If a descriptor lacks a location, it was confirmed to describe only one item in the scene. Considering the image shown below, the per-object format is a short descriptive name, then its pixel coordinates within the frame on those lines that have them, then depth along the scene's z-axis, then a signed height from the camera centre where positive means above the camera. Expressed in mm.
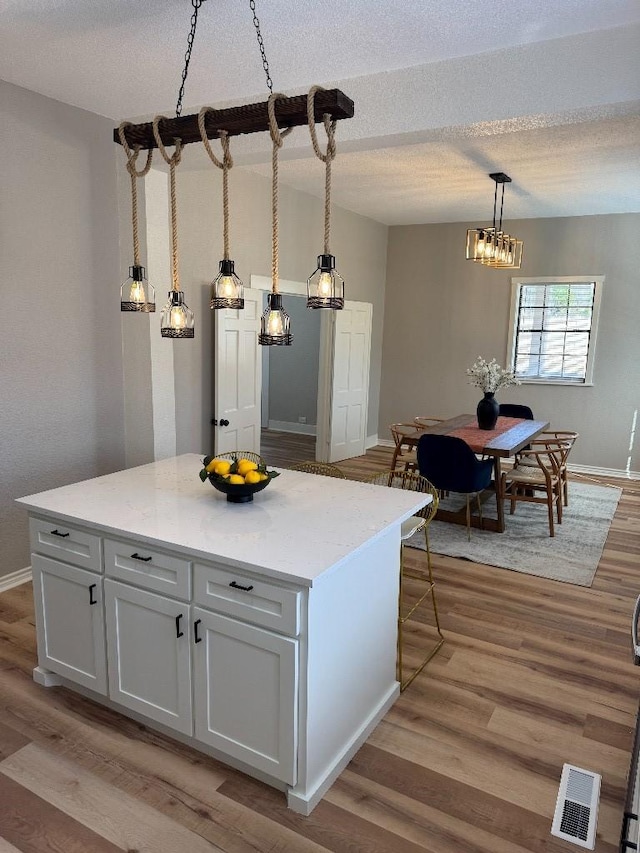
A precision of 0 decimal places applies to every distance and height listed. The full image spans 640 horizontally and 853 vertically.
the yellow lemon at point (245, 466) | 2551 -593
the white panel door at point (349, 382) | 6969 -620
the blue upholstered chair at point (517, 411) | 6480 -823
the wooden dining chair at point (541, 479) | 4965 -1222
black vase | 5508 -704
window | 7074 +93
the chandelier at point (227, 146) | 1854 +624
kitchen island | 1977 -1045
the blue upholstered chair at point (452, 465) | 4590 -1027
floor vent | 1984 -1646
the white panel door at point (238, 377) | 5008 -432
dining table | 4730 -886
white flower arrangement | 5504 -395
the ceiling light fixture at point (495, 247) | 4996 +755
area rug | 4258 -1629
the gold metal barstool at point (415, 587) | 2867 -1623
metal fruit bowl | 2486 -669
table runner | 4812 -880
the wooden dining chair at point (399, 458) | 5398 -1150
